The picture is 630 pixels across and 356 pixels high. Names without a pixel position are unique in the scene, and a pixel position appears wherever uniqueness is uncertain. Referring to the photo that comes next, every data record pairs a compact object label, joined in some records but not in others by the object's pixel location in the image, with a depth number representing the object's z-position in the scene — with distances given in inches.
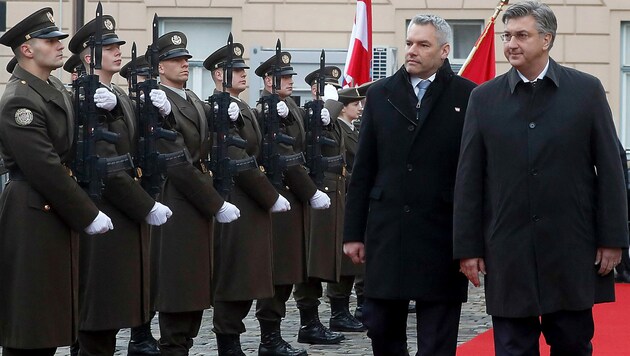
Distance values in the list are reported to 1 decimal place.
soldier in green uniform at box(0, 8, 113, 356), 364.2
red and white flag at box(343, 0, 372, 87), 772.3
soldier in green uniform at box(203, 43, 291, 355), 484.8
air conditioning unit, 1082.1
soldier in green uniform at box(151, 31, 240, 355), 445.9
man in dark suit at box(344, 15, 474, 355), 365.0
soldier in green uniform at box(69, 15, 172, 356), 404.6
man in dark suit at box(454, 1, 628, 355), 338.9
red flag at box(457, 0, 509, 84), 765.7
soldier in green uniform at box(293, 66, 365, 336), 565.7
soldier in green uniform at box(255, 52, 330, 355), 517.3
